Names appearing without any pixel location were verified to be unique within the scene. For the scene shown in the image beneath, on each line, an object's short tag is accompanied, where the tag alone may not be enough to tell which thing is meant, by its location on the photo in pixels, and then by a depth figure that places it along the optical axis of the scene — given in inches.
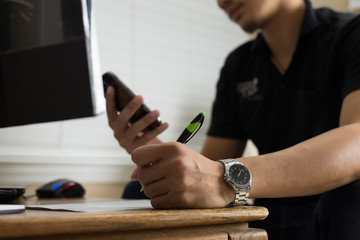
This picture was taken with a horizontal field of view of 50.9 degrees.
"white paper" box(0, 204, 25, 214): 16.3
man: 19.0
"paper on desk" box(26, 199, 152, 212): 17.1
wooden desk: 12.6
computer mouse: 37.5
